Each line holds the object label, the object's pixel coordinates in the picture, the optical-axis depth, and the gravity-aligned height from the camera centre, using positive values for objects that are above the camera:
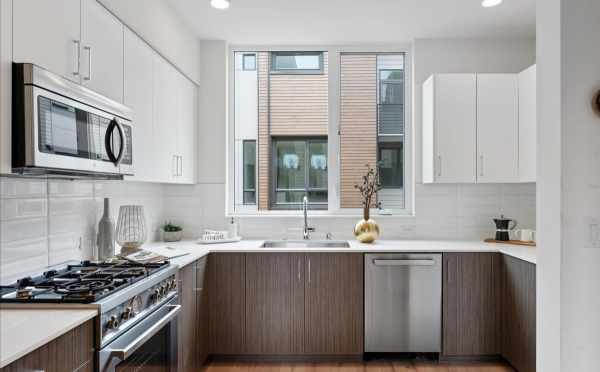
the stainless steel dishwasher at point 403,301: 3.18 -0.85
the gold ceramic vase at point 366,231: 3.46 -0.35
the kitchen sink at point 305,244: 3.61 -0.48
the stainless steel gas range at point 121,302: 1.56 -0.48
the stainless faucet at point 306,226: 3.69 -0.34
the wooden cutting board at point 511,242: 3.38 -0.44
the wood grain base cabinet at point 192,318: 2.60 -0.87
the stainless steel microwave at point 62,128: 1.50 +0.24
